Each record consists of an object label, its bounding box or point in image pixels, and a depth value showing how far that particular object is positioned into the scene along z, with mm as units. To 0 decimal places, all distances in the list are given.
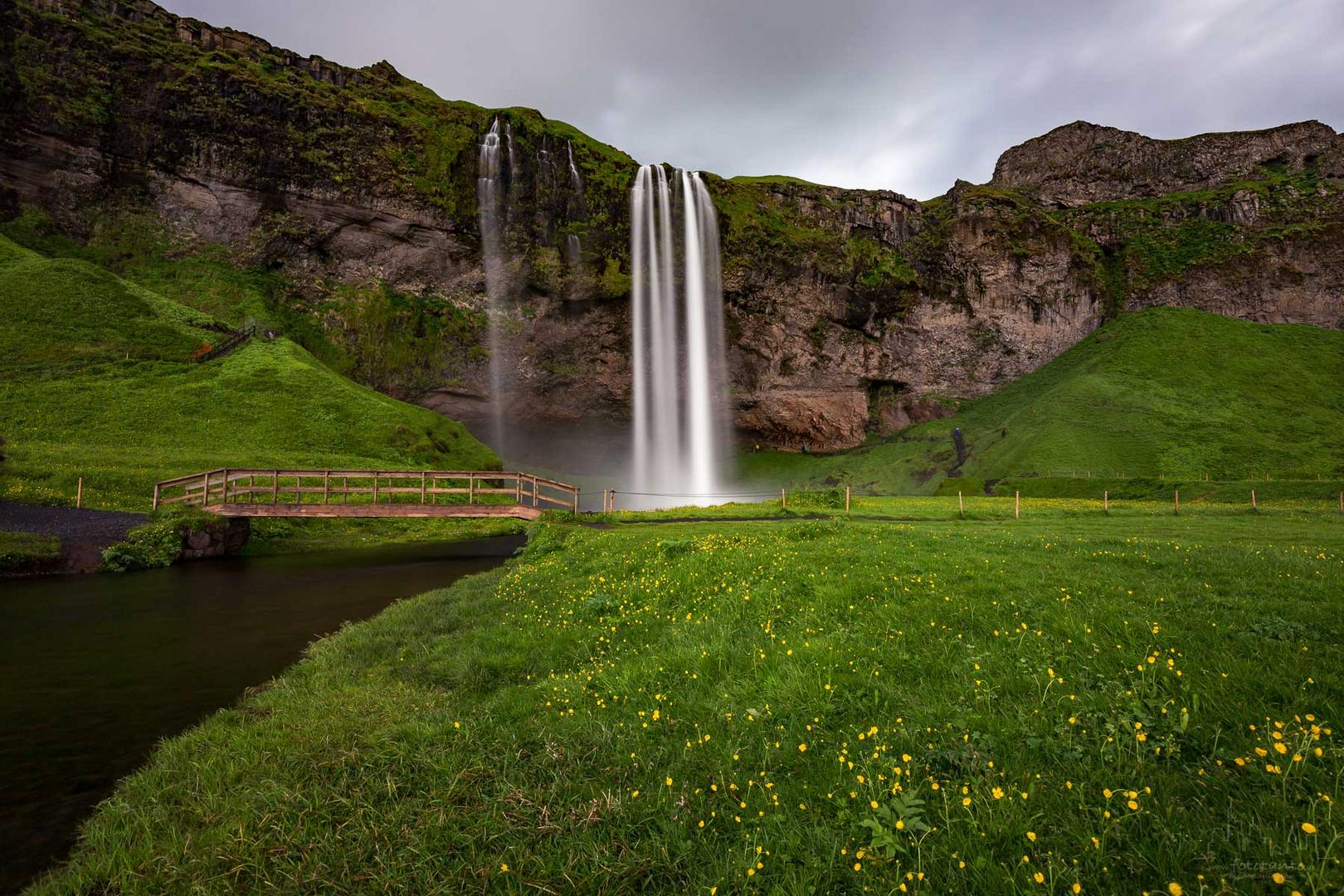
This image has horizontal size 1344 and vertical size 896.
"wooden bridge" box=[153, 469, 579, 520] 25484
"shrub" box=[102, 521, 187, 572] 19953
